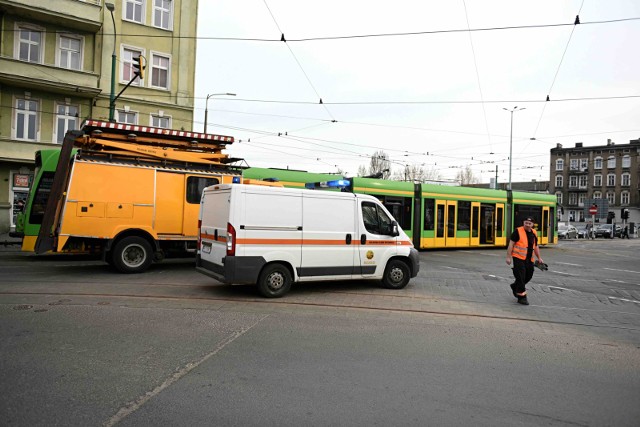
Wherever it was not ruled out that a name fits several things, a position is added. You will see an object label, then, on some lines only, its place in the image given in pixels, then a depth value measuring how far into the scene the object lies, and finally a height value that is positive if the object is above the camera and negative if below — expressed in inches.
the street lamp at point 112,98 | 716.0 +188.6
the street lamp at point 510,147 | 1503.8 +286.5
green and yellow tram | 723.4 +38.2
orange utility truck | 408.8 +22.3
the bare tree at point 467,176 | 2768.2 +324.1
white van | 313.6 -12.0
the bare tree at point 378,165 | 2190.7 +298.3
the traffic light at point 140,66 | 652.7 +218.2
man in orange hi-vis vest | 332.8 -18.1
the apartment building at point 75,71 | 887.7 +306.3
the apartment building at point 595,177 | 3105.3 +398.2
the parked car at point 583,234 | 2017.7 -8.8
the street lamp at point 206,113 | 1039.6 +248.4
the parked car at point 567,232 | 1750.2 -1.5
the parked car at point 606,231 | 2217.0 +9.0
